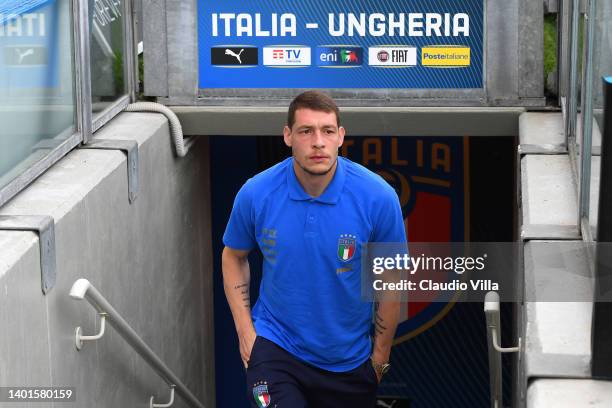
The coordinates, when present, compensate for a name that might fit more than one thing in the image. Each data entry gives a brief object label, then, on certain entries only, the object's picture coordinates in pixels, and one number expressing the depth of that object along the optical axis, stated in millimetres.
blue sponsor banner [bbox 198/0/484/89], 11863
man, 7490
